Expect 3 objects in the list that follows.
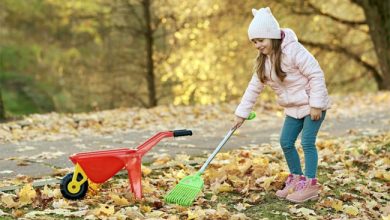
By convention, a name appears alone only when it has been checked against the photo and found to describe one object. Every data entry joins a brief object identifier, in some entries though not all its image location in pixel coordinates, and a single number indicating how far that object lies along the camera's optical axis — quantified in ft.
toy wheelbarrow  20.54
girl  21.69
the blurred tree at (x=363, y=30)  78.94
